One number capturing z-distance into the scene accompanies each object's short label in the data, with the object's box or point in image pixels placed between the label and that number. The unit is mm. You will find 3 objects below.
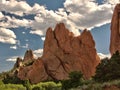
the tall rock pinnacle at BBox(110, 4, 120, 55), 90438
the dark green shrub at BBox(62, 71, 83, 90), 59681
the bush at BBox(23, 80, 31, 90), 87300
